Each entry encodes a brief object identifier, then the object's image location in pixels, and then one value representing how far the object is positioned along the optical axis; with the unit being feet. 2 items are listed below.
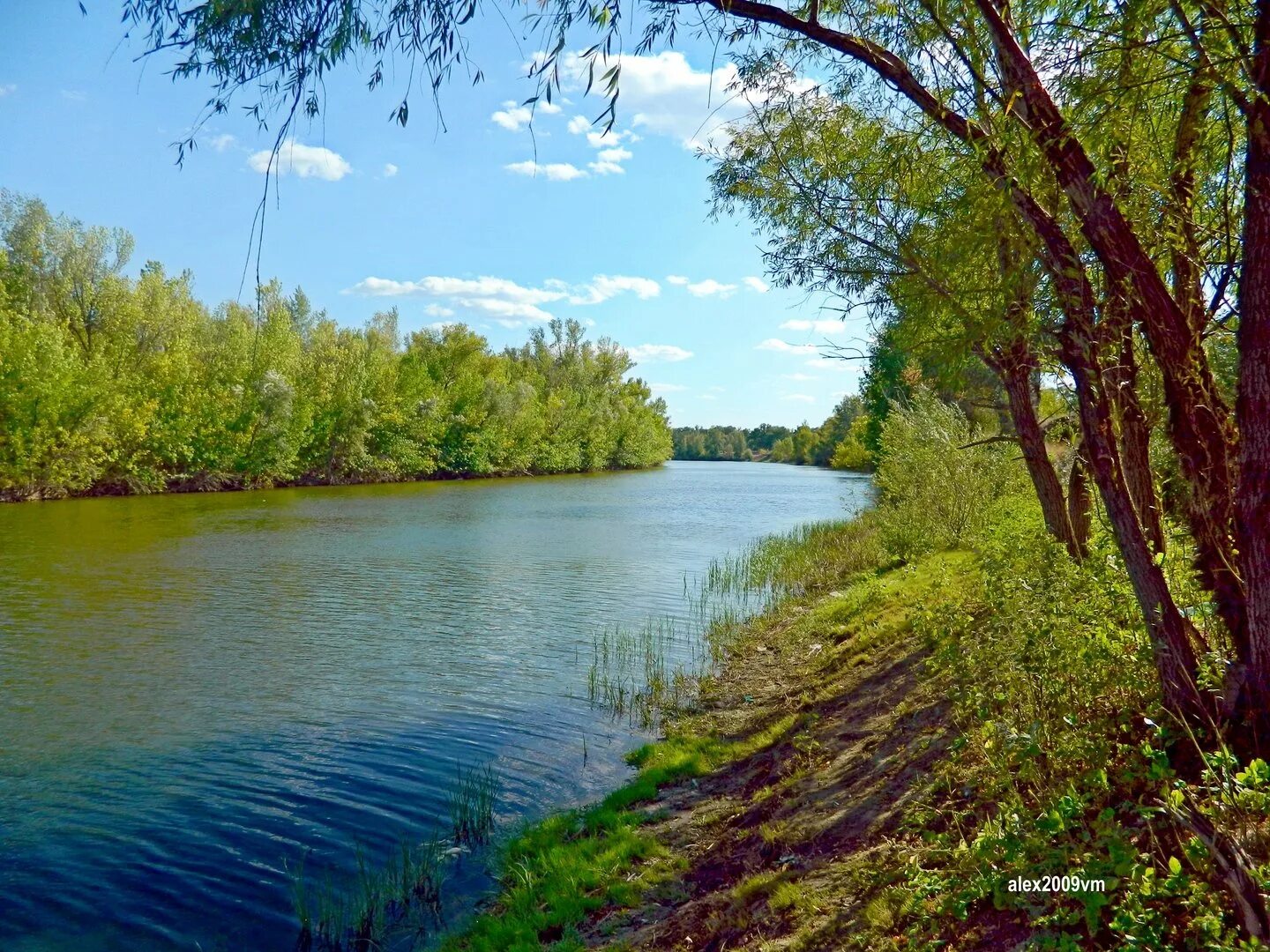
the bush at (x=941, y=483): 57.26
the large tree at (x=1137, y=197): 12.60
